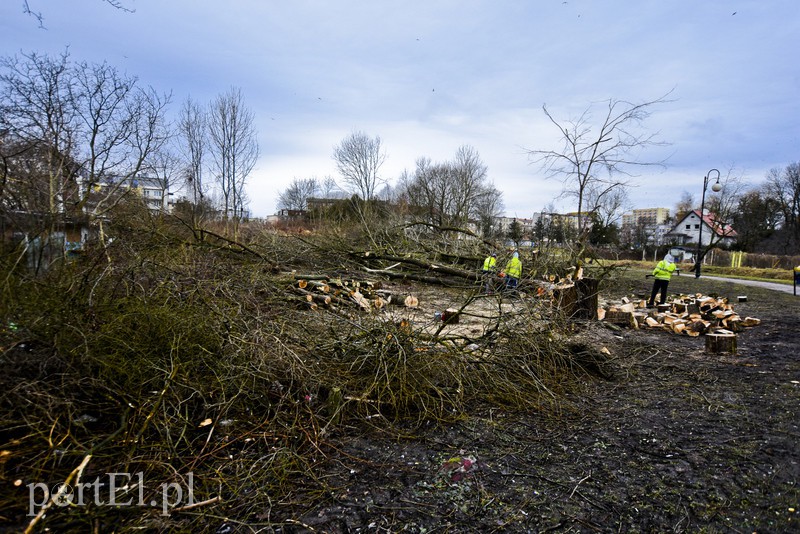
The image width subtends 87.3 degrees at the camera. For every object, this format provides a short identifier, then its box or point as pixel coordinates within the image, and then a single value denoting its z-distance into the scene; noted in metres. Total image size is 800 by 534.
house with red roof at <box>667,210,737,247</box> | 53.89
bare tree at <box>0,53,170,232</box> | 7.85
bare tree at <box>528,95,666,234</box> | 11.27
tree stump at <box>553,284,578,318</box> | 6.51
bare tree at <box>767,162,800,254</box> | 37.09
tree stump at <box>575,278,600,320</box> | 6.89
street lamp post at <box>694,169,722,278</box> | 17.58
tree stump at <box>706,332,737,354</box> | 5.36
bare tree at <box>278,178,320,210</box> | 41.92
